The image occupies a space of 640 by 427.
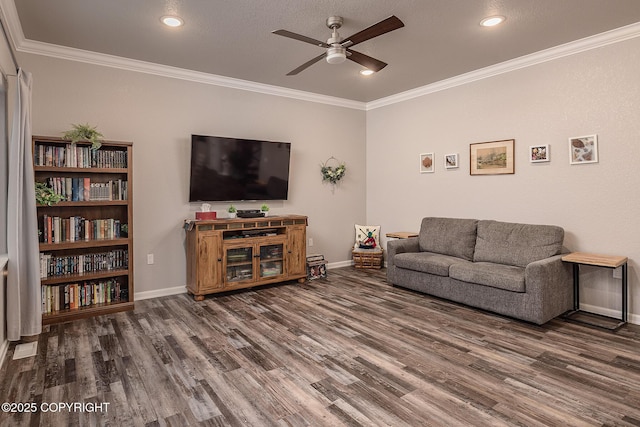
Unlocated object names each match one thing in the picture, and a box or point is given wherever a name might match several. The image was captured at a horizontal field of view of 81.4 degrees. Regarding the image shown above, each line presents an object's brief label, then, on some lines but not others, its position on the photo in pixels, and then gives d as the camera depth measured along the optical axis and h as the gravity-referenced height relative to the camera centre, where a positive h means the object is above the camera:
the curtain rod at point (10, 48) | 2.90 +1.44
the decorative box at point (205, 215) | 4.47 -0.06
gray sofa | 3.42 -0.62
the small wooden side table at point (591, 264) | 3.28 -0.56
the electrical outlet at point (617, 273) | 3.56 -0.64
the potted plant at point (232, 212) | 4.76 -0.03
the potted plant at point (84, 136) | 3.57 +0.74
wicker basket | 5.87 -0.78
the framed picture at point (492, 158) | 4.39 +0.61
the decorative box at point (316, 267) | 5.27 -0.83
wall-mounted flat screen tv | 4.57 +0.53
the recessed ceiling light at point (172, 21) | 3.16 +1.64
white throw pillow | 5.97 -0.43
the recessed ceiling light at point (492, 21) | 3.20 +1.64
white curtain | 2.96 -0.16
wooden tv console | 4.30 -0.53
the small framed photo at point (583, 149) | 3.69 +0.58
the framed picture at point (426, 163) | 5.30 +0.65
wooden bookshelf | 3.57 -0.17
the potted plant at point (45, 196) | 3.35 +0.14
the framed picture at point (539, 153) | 4.04 +0.59
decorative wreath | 5.80 +0.59
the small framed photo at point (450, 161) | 4.99 +0.64
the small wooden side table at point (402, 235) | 5.21 -0.38
